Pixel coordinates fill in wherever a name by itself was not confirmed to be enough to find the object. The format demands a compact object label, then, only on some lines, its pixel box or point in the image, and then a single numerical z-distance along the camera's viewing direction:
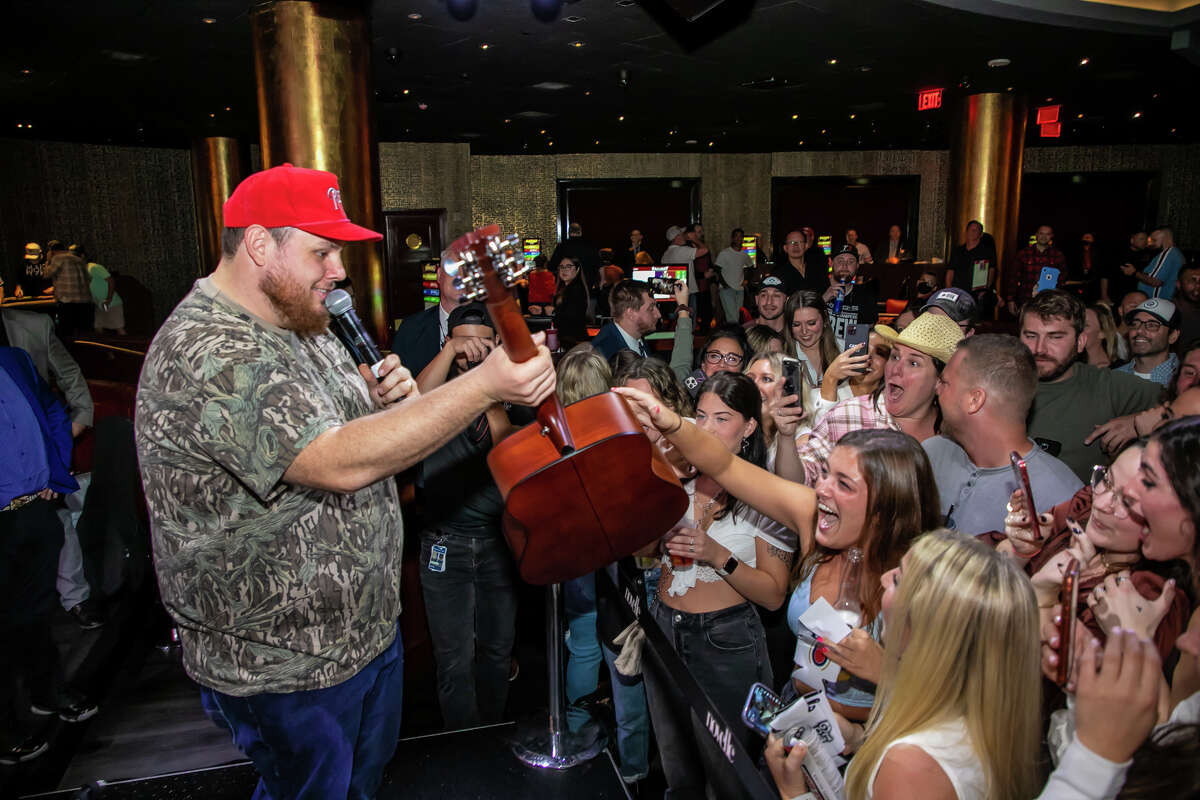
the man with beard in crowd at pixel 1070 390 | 3.30
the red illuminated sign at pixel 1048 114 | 11.45
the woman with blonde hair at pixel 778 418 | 2.93
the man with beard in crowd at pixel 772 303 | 5.27
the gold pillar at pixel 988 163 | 10.66
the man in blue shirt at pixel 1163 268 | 8.34
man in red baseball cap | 1.52
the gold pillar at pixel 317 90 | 5.23
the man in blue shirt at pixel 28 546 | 3.16
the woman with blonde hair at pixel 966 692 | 1.34
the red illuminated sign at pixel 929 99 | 10.62
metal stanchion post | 2.65
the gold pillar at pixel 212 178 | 12.67
